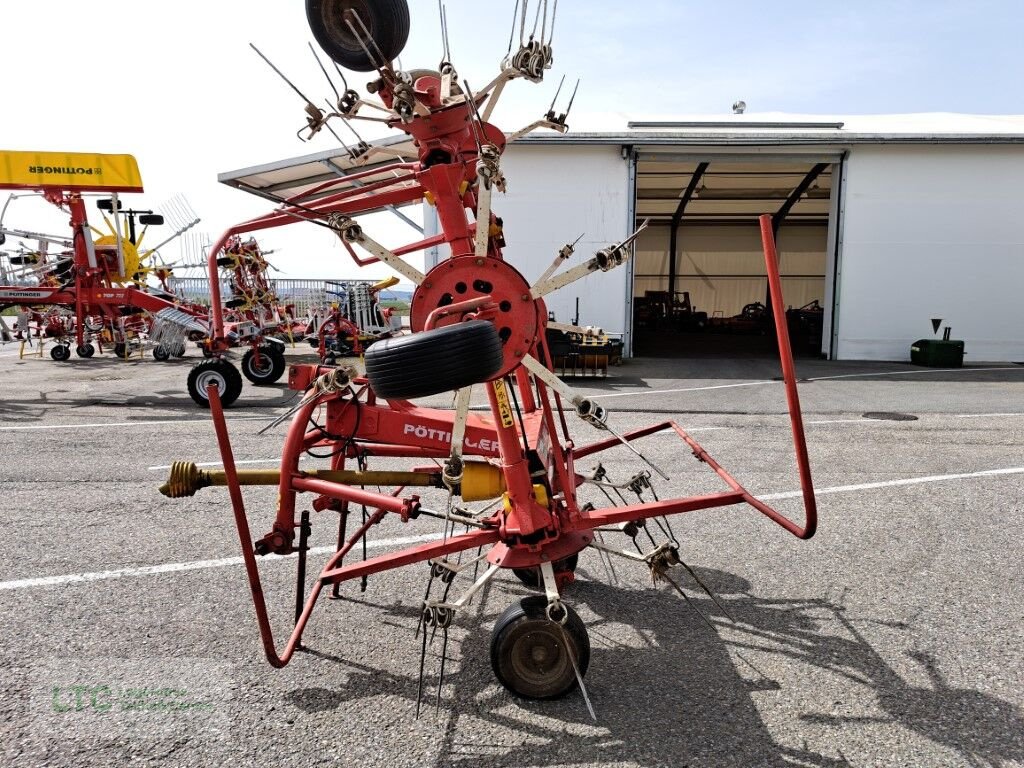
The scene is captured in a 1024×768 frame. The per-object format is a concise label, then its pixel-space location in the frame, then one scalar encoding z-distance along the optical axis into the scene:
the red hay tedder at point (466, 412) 2.49
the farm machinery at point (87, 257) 11.08
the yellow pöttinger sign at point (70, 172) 10.98
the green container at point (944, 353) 14.91
